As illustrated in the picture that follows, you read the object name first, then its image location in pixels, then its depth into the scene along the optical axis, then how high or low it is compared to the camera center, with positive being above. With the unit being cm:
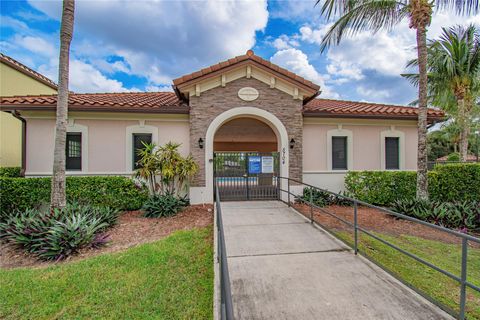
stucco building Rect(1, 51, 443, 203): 834 +163
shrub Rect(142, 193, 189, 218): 737 -160
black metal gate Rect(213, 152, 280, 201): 878 -57
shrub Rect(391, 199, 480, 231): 690 -169
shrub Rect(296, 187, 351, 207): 894 -157
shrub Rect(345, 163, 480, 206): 859 -95
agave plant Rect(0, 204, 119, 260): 480 -173
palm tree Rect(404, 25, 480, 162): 1227 +575
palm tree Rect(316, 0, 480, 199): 737 +524
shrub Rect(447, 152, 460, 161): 2600 +51
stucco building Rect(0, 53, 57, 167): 1130 +375
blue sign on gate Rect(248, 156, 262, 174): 882 -14
